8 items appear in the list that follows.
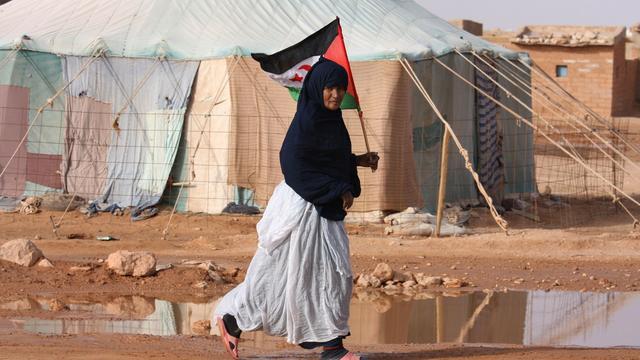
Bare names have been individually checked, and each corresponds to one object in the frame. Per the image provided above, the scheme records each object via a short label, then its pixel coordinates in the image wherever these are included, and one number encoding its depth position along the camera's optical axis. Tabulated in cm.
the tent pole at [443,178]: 1760
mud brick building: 4282
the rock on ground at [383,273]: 1405
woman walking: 876
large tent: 2038
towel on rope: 2275
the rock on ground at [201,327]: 1127
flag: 1046
